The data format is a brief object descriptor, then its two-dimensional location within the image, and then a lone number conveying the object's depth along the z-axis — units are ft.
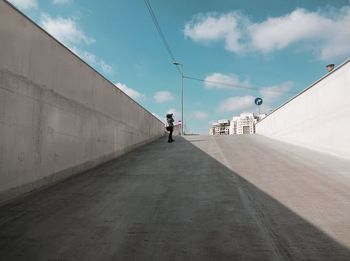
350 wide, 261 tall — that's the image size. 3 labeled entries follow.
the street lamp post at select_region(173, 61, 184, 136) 112.41
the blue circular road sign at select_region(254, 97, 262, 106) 105.09
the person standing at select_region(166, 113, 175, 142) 73.67
